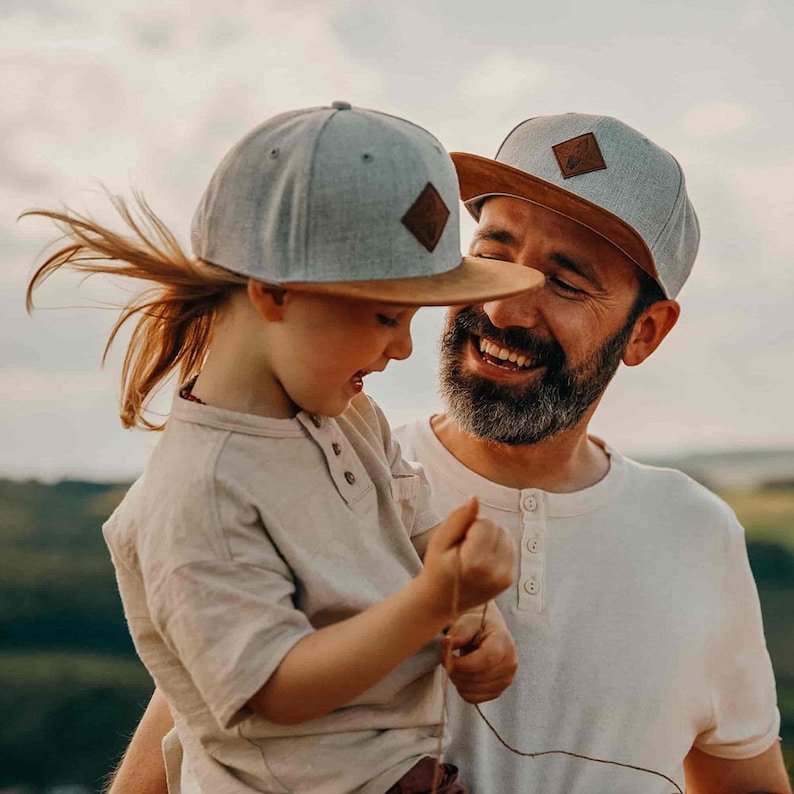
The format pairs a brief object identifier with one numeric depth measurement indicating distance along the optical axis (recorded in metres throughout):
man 2.35
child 1.41
